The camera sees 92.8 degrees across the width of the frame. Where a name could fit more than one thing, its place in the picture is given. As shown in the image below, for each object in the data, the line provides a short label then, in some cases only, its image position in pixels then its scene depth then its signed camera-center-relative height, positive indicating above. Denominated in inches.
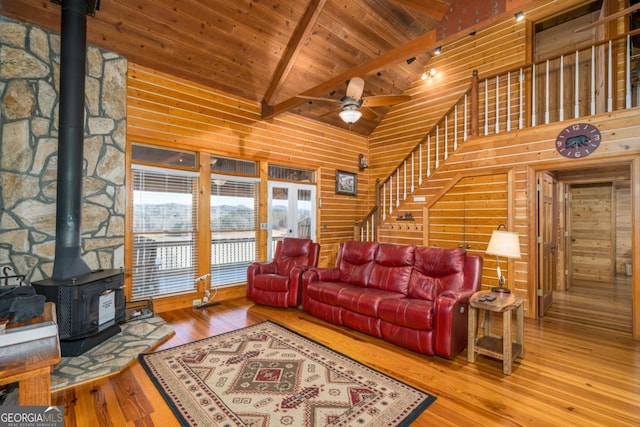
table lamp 117.5 -11.4
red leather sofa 119.0 -36.6
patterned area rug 83.5 -55.1
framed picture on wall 280.3 +30.8
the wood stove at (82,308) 116.8 -37.7
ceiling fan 142.8 +57.2
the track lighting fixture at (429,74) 253.9 +119.2
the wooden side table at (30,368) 52.0 -26.6
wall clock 145.3 +37.1
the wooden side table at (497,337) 107.3 -45.6
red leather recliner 176.1 -36.2
